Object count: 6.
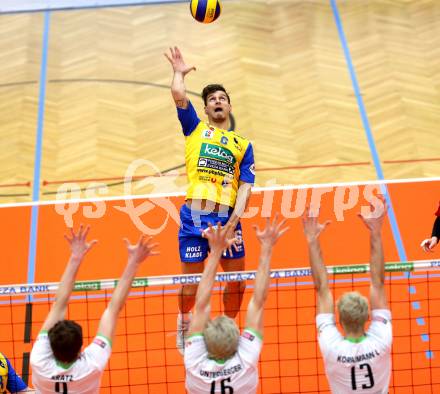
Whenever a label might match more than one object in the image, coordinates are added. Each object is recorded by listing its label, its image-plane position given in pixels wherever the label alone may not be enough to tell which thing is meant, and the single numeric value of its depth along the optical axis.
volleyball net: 19.80
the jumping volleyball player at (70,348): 12.80
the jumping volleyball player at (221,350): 12.73
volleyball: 26.36
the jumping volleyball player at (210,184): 20.36
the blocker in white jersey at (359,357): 13.12
